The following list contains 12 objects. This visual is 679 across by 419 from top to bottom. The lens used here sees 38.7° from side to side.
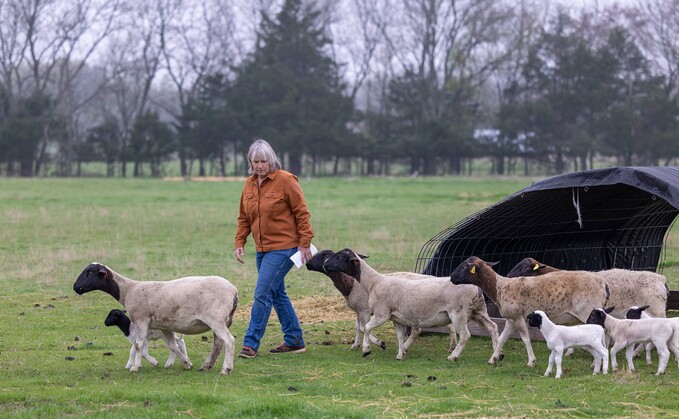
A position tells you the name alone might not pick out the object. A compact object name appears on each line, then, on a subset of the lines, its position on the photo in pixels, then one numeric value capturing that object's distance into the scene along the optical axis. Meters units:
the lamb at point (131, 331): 12.93
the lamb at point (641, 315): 12.56
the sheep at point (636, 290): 13.61
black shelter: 13.88
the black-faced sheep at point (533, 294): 13.15
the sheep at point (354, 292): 14.55
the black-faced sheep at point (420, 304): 13.57
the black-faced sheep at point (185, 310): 12.43
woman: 13.55
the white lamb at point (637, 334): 11.85
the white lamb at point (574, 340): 11.93
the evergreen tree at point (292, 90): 81.94
